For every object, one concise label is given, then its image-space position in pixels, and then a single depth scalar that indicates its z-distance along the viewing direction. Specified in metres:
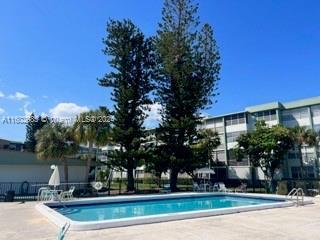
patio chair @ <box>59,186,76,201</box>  13.50
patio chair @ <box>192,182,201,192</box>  20.08
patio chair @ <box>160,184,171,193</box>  20.73
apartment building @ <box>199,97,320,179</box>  27.90
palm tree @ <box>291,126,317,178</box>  24.78
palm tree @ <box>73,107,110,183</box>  19.34
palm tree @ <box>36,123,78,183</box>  18.29
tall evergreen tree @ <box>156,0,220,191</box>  22.00
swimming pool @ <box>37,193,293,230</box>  8.31
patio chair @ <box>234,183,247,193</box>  20.24
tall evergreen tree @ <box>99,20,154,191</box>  21.10
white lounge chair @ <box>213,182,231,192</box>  19.04
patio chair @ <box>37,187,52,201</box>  13.90
